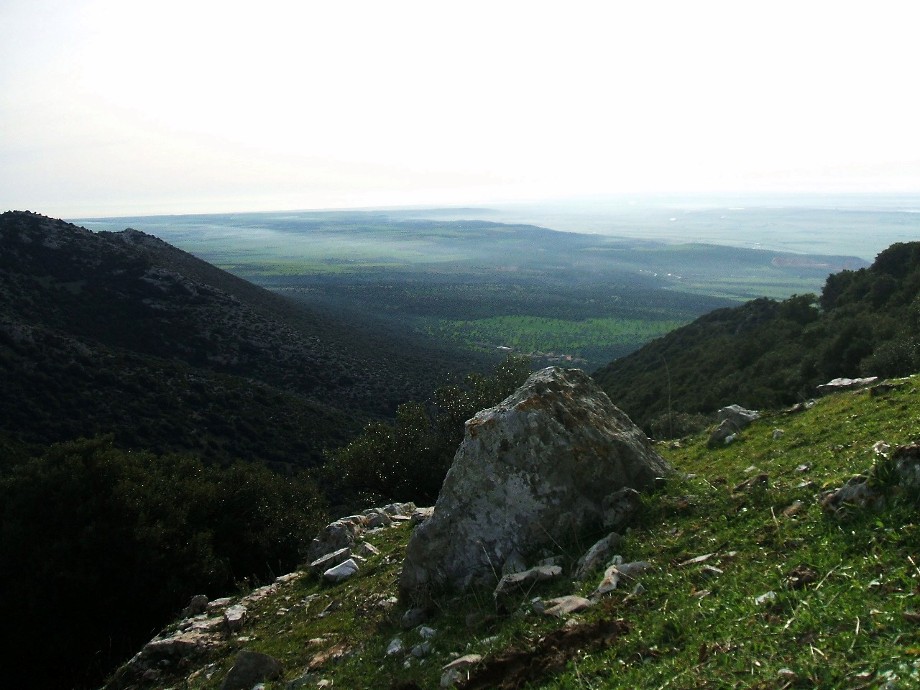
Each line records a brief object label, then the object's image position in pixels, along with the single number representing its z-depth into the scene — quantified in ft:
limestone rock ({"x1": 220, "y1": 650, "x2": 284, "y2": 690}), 22.90
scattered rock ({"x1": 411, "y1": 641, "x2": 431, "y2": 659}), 19.85
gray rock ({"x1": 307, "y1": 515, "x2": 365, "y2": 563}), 43.73
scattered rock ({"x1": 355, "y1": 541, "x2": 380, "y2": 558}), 38.65
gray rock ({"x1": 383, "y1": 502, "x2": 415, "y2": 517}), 51.75
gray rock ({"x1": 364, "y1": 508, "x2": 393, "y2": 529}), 47.65
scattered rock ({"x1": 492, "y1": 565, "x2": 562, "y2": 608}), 20.89
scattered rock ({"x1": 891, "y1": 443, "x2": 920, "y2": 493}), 16.33
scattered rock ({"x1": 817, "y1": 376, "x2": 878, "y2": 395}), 45.27
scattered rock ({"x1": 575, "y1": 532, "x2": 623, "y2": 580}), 20.85
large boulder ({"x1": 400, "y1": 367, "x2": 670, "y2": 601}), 24.71
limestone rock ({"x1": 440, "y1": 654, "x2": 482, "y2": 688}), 16.20
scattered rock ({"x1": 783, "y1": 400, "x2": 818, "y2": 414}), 41.63
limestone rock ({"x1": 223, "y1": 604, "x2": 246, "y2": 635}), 32.59
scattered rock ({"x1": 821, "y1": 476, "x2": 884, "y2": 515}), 16.94
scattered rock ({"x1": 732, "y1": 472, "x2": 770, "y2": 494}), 23.10
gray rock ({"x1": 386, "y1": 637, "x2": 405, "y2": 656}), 21.03
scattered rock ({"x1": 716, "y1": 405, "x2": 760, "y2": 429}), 42.32
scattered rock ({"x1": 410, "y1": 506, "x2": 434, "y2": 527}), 44.05
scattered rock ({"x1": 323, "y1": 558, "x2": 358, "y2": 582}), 35.22
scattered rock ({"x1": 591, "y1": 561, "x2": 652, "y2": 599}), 18.49
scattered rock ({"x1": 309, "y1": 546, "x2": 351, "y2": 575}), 38.47
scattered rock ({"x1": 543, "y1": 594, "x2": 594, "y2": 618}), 17.85
